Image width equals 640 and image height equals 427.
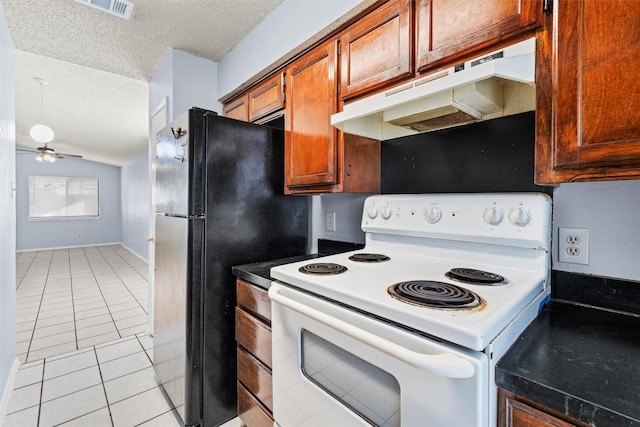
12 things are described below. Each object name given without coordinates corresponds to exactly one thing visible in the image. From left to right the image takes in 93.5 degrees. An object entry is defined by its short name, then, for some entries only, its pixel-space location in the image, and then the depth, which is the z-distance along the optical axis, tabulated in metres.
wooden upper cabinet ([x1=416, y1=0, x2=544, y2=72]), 0.88
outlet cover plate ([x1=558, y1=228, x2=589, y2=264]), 1.01
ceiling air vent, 1.79
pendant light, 3.96
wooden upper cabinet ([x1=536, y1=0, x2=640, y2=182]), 0.69
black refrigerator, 1.53
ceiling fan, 4.30
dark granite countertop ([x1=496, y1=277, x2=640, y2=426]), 0.54
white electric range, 0.65
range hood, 0.85
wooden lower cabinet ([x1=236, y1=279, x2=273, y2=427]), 1.35
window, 7.65
